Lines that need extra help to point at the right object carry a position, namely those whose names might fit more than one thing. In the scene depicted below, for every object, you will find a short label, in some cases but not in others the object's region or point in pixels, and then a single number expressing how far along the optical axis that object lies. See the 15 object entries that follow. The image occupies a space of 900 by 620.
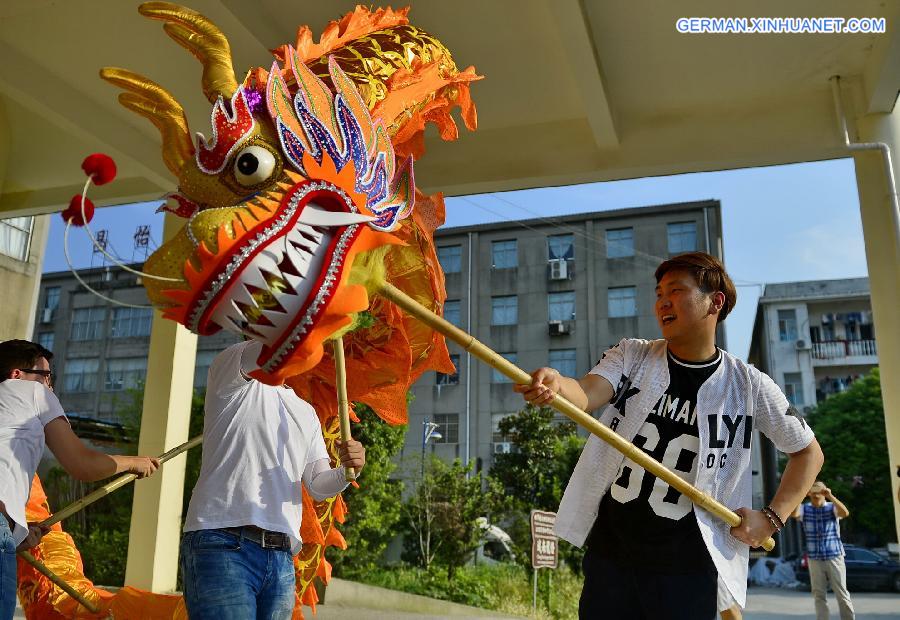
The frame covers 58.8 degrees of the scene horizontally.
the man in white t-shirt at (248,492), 1.74
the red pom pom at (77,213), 1.87
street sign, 6.15
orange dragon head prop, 1.34
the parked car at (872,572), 13.11
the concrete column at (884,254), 4.07
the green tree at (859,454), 17.55
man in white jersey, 1.77
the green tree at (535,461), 10.41
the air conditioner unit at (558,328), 15.18
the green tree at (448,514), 9.56
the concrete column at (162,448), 4.98
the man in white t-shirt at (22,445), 1.95
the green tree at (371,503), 8.49
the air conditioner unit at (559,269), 15.48
